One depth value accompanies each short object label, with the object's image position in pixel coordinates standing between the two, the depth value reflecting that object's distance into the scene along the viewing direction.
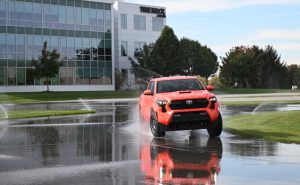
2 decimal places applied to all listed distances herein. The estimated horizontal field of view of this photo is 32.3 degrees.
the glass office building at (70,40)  67.69
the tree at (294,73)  108.54
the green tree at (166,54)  69.38
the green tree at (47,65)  61.44
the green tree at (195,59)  81.56
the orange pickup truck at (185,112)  14.29
